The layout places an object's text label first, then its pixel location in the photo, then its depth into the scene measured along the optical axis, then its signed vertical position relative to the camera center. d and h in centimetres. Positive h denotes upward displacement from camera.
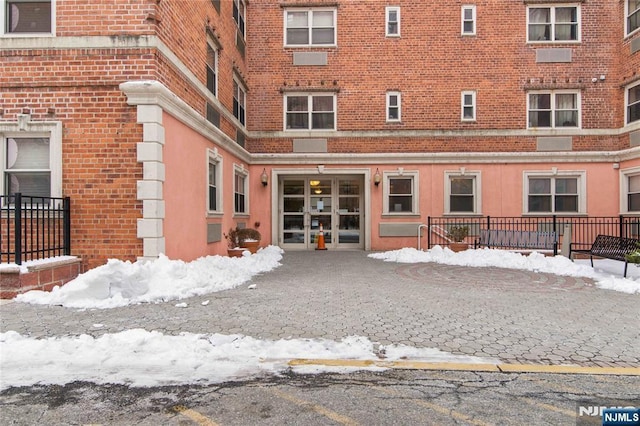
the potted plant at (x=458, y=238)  1272 -85
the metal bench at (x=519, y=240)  1199 -87
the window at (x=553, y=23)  1499 +717
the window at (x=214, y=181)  1095 +90
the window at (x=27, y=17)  775 +386
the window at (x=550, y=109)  1506 +392
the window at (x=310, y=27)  1541 +724
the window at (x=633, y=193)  1426 +68
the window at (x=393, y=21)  1516 +734
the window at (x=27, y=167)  771 +90
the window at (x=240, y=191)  1352 +77
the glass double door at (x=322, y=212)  1583 +2
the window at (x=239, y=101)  1378 +405
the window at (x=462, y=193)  1508 +73
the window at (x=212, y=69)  1085 +402
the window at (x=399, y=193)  1518 +74
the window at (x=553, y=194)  1501 +68
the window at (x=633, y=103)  1413 +394
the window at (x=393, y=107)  1524 +407
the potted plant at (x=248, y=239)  1204 -82
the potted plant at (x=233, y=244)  1152 -95
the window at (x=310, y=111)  1546 +396
